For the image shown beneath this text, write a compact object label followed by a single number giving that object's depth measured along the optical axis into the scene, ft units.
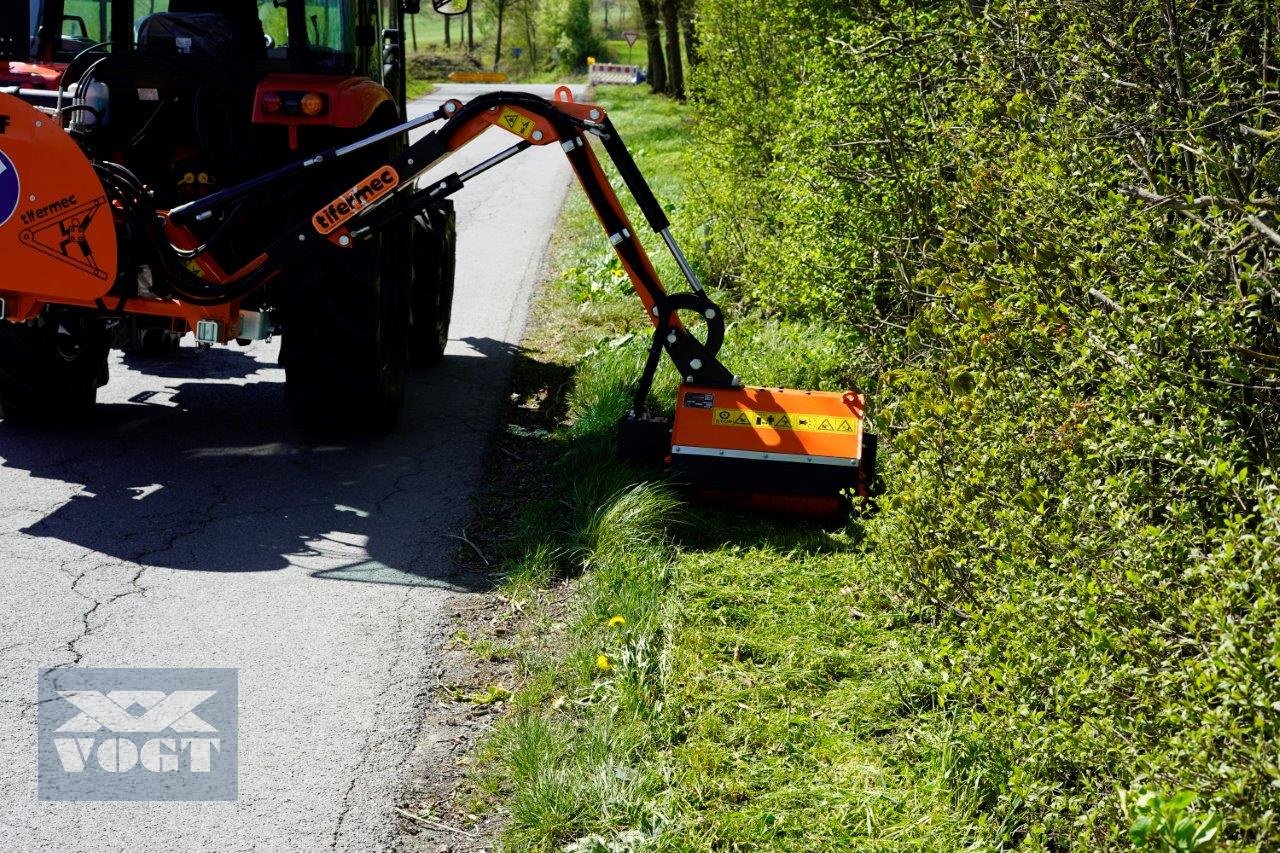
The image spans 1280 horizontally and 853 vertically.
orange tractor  19.61
